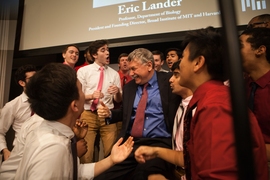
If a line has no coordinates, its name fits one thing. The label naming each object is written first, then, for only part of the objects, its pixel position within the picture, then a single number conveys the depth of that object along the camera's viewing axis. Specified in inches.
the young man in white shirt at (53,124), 31.7
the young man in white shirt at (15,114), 82.8
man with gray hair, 64.1
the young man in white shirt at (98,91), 91.2
